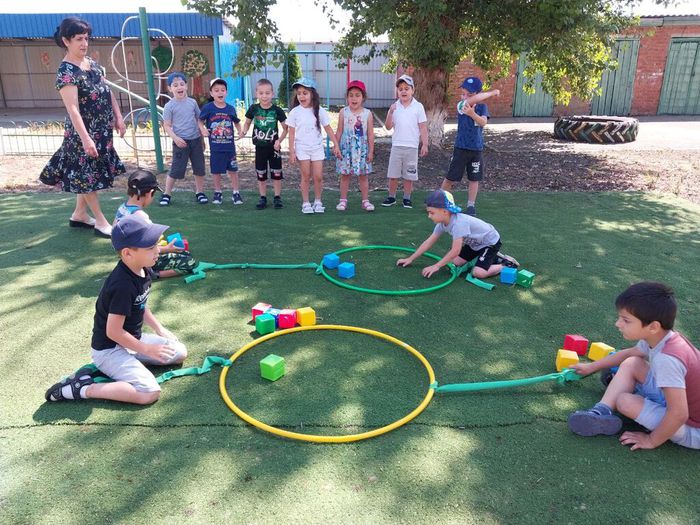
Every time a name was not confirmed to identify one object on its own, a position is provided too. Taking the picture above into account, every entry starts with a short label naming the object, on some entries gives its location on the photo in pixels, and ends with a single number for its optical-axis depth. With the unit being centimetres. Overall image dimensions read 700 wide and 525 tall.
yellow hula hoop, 301
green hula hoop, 498
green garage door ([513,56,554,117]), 2212
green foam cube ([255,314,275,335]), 423
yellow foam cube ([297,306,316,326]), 438
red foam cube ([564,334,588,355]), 398
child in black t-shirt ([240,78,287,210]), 760
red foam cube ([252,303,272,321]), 444
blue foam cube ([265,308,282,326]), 437
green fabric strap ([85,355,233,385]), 347
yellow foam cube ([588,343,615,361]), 387
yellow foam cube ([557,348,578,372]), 372
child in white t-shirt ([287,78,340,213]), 747
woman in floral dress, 562
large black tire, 1490
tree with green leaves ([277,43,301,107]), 2244
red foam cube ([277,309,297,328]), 434
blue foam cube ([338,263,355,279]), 536
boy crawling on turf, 498
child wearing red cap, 774
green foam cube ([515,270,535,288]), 523
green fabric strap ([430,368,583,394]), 348
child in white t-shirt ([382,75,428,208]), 779
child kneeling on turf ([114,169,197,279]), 487
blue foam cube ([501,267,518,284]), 524
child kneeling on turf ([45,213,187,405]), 322
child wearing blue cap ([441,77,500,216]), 721
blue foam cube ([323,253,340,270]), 560
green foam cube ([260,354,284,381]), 360
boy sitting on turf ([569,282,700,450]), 282
